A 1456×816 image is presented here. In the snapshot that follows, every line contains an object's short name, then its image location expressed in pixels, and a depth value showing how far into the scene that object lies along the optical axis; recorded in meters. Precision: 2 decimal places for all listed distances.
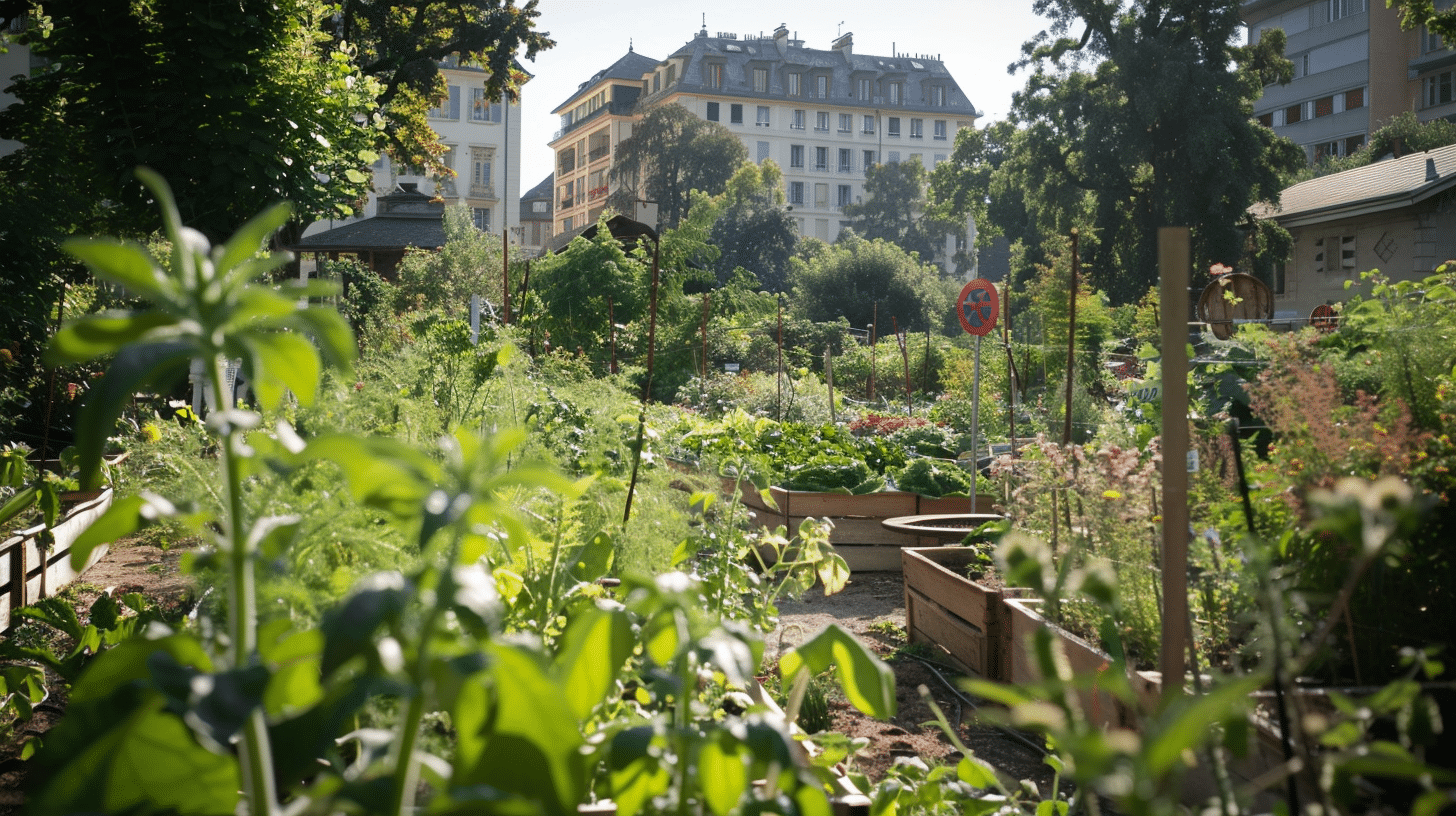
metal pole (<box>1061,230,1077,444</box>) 4.23
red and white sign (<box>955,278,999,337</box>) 7.44
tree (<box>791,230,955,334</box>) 36.12
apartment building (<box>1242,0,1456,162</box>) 40.31
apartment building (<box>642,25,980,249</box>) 62.44
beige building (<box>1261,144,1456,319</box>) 22.48
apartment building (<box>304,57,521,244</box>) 49.91
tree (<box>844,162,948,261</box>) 61.00
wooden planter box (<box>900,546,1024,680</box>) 4.05
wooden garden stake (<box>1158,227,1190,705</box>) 1.75
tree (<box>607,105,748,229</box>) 51.19
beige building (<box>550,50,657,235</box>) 62.94
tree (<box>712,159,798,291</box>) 48.06
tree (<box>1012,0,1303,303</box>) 25.34
